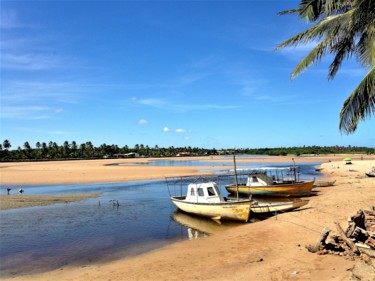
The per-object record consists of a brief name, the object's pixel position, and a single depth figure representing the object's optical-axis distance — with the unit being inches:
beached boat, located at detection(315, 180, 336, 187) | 1396.4
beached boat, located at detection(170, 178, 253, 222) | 807.7
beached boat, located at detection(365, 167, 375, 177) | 1503.3
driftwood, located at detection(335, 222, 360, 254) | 418.1
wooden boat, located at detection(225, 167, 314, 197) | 1144.8
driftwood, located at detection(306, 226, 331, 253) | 454.0
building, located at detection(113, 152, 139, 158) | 6879.9
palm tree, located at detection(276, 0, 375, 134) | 392.2
